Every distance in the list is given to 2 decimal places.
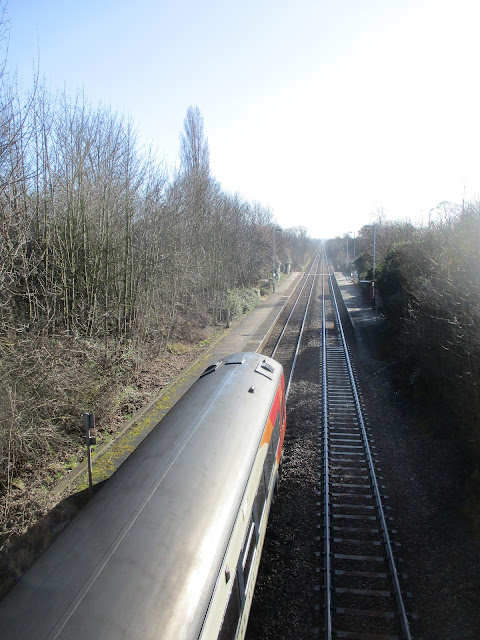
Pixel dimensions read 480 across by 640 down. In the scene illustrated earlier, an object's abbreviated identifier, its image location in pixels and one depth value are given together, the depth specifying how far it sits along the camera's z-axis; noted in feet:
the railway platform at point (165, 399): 28.86
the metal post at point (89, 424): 22.57
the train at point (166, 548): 9.42
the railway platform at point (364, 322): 60.00
